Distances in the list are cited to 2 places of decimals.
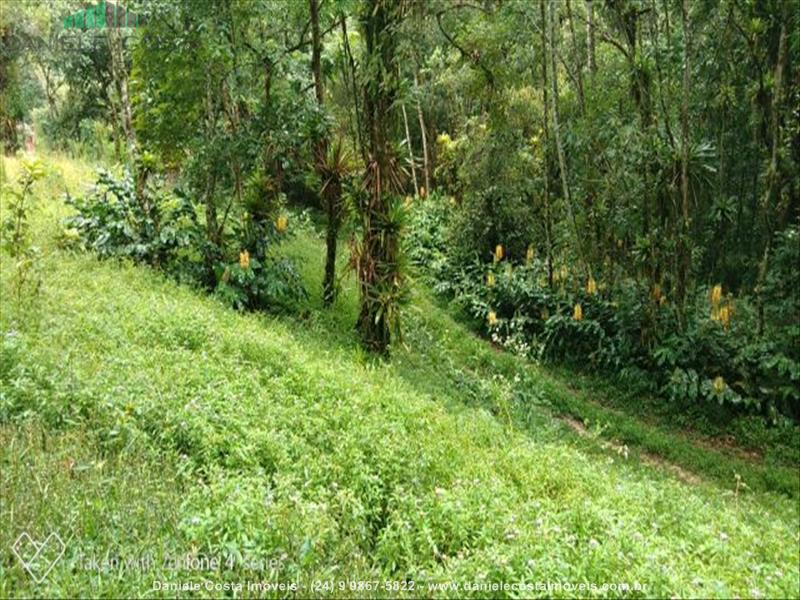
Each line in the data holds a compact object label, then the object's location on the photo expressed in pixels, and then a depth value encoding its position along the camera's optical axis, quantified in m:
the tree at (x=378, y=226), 5.91
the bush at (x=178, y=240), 6.53
